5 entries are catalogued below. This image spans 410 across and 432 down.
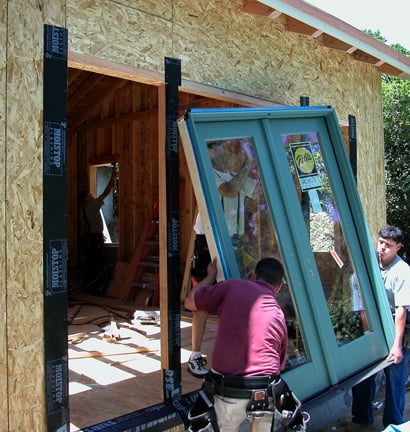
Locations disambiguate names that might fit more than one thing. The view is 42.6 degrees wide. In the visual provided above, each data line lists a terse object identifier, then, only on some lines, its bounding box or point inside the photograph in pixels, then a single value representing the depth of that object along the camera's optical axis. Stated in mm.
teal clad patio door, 4008
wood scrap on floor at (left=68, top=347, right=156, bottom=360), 5674
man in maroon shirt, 2895
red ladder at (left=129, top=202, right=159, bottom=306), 8609
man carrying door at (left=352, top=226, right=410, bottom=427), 4543
